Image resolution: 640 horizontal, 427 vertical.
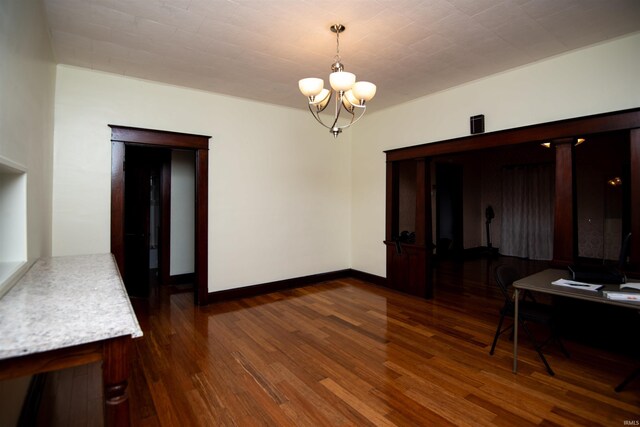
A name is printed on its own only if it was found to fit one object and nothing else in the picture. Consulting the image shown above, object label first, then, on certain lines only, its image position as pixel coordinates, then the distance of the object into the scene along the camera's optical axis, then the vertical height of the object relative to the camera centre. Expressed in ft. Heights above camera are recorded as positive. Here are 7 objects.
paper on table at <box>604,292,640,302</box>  7.35 -1.98
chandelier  7.89 +3.35
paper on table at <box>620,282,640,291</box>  8.33 -1.94
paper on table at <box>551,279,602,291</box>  8.42 -1.98
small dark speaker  12.98 +3.81
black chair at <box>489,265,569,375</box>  8.80 -2.88
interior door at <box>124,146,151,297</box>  15.51 -0.39
